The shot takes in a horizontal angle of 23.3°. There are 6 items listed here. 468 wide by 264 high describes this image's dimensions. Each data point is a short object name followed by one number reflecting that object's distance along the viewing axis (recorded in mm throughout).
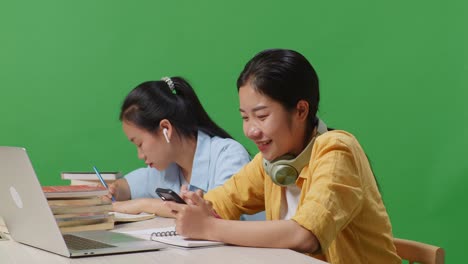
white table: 2376
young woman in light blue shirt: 3527
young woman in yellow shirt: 2540
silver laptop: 2394
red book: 2775
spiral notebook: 2526
